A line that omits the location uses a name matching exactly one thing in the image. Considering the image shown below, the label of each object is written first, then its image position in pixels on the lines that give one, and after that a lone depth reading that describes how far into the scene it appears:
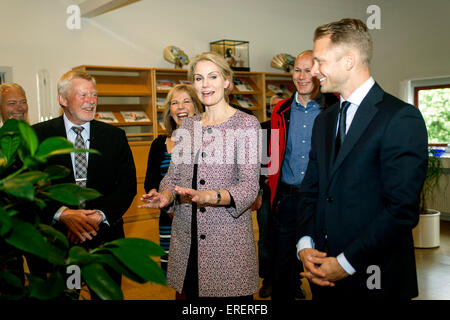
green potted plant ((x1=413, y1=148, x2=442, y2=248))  4.80
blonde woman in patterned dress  1.76
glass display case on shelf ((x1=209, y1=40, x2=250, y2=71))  7.06
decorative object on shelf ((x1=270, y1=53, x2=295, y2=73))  7.74
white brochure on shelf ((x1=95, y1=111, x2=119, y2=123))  5.86
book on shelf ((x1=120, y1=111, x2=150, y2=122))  6.07
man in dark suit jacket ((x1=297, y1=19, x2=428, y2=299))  1.34
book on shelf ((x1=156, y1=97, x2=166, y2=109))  6.29
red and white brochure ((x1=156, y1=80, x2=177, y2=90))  6.32
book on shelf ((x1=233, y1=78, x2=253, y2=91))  7.18
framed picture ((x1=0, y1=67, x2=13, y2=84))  5.41
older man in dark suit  2.15
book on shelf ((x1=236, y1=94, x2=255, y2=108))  7.29
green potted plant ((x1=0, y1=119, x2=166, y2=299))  0.60
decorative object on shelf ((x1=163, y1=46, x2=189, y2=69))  6.45
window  7.58
